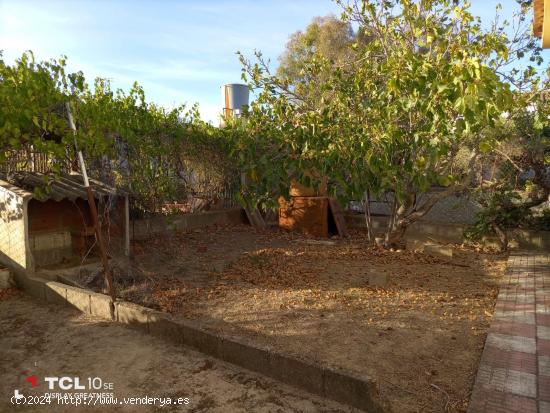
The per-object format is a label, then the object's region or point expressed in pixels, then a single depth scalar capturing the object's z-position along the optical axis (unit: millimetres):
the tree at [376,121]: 4648
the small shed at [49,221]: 6105
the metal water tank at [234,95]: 20141
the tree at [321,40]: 24812
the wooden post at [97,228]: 4695
